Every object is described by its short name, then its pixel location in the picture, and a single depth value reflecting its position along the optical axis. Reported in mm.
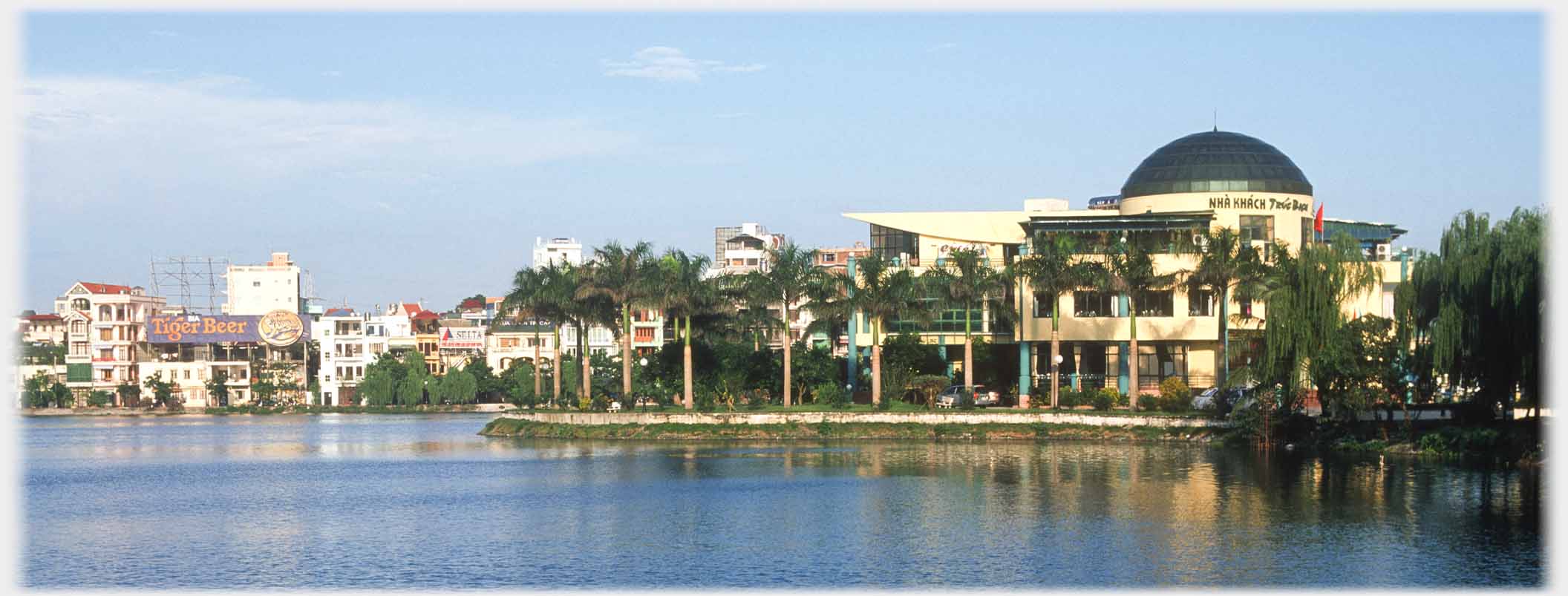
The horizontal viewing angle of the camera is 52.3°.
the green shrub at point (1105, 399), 79250
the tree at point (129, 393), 160500
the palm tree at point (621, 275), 87125
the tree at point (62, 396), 160875
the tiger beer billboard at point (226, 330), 159625
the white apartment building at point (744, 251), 187625
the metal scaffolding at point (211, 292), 177875
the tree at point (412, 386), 151000
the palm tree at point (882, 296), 80875
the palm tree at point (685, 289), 83688
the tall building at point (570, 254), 195412
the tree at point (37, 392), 161250
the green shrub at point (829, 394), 85000
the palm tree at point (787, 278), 83000
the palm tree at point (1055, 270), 78250
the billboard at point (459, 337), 165375
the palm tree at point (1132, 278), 77250
